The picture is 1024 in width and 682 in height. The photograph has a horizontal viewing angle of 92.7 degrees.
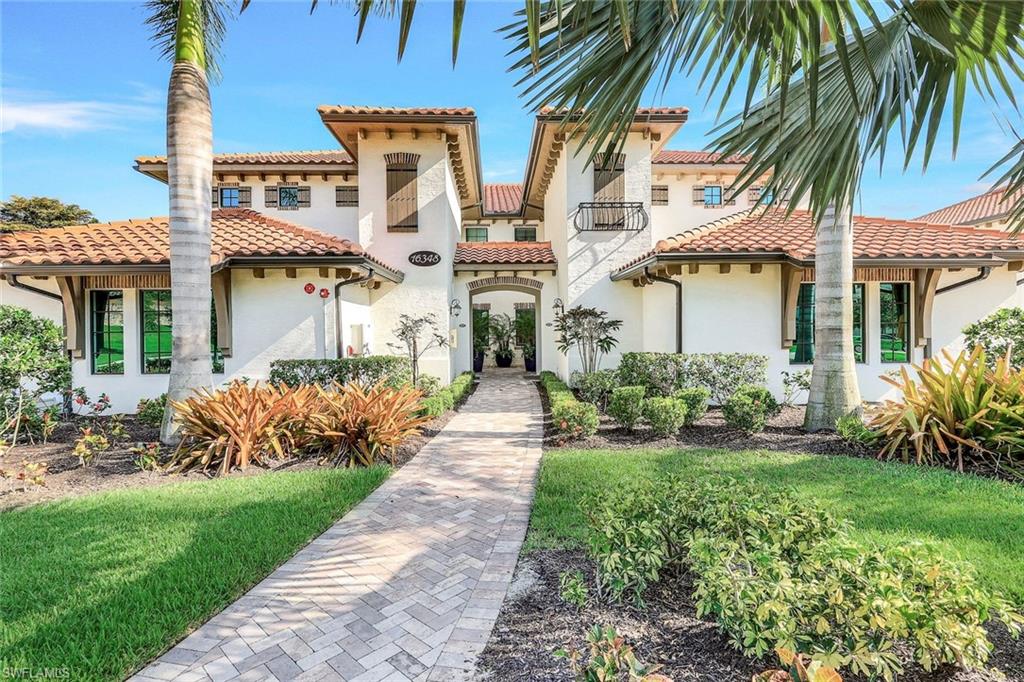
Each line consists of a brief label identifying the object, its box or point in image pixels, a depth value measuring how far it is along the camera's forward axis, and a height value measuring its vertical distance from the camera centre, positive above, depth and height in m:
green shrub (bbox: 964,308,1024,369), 9.53 -0.02
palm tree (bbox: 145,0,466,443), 7.66 +2.52
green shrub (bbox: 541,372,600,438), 8.54 -1.41
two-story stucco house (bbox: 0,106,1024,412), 10.68 +1.68
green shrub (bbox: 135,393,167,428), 9.17 -1.26
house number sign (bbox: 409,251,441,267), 14.19 +2.41
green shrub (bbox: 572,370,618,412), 11.16 -1.10
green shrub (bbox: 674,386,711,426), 8.92 -1.16
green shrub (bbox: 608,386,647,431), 8.82 -1.22
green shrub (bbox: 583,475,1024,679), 2.41 -1.37
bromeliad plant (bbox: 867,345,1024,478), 6.48 -1.20
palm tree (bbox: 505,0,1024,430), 3.11 +2.09
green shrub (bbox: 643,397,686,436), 8.46 -1.33
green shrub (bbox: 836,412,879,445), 7.44 -1.49
